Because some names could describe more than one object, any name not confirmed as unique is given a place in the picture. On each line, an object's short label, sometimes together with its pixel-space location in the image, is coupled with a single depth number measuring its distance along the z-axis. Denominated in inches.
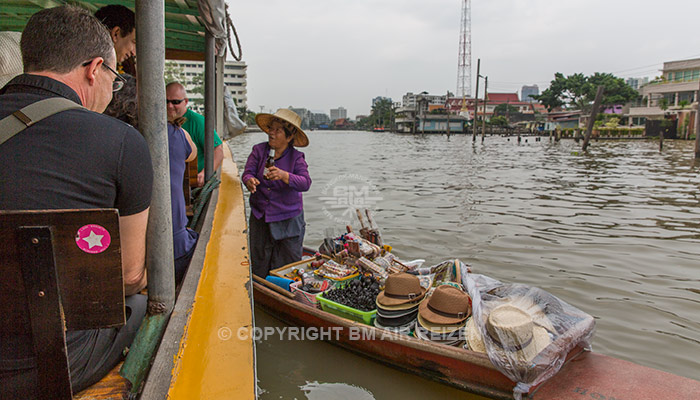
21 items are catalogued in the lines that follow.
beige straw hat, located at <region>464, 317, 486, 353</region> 125.2
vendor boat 117.0
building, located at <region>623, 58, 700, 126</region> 1892.2
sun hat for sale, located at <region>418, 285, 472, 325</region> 132.9
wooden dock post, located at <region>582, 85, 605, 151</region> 1011.9
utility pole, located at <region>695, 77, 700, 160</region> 788.0
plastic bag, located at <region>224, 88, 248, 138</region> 280.3
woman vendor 177.0
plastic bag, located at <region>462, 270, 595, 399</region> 116.9
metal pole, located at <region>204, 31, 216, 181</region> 200.8
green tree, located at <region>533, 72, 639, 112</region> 2608.3
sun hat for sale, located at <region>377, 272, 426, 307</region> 142.1
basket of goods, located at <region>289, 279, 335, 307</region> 165.0
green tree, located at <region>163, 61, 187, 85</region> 1524.2
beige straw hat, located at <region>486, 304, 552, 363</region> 117.1
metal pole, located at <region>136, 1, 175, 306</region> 65.6
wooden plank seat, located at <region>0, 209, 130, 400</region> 48.2
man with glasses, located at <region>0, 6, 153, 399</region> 53.1
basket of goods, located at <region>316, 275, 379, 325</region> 149.9
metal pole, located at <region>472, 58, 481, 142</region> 1524.4
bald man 152.9
